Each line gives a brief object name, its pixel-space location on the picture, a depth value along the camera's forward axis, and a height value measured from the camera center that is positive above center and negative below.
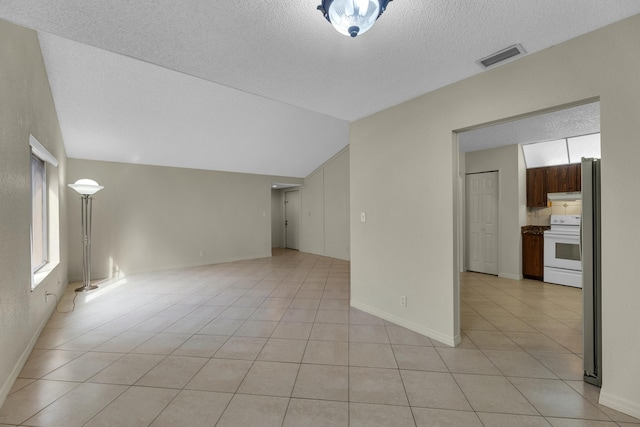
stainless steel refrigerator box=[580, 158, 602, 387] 1.96 -0.45
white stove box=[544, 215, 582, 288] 4.29 -0.69
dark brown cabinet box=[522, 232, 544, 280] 4.70 -0.78
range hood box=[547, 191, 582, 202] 4.62 +0.27
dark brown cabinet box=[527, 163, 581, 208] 4.63 +0.54
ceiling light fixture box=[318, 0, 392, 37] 1.24 +0.95
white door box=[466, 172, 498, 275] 5.22 -0.20
